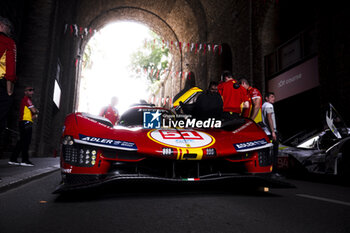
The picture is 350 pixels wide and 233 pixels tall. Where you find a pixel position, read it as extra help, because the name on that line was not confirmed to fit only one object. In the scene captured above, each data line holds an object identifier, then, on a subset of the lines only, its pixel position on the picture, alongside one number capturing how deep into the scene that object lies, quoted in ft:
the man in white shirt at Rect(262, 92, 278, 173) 16.78
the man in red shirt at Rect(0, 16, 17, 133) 10.83
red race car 8.52
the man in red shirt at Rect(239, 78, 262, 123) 16.40
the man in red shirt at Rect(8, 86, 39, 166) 19.85
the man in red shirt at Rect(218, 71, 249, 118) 15.43
